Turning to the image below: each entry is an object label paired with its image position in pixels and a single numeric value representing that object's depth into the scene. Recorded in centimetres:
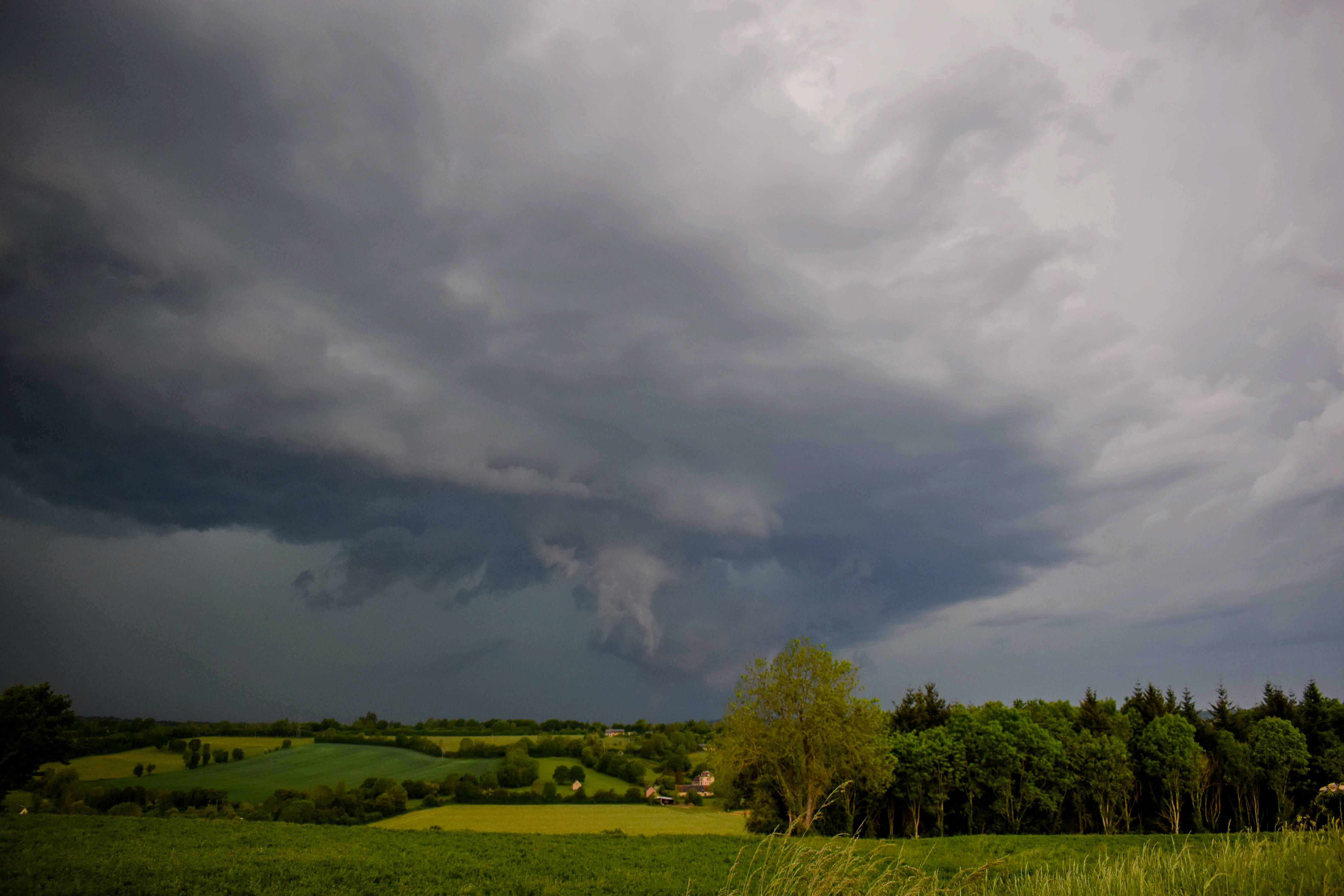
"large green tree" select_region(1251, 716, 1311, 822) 6147
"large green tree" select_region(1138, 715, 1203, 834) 6228
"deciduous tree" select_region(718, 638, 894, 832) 5056
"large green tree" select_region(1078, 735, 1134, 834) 6128
